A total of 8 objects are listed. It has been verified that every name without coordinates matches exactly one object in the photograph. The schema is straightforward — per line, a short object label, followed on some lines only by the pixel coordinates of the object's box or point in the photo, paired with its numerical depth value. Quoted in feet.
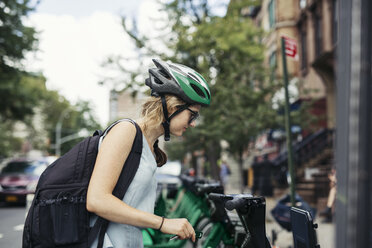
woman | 5.55
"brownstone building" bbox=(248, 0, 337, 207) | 50.85
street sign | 20.83
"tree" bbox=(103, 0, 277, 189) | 42.70
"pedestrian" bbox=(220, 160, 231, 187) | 84.02
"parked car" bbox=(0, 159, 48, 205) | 48.78
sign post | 18.38
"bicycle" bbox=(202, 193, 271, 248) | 7.90
